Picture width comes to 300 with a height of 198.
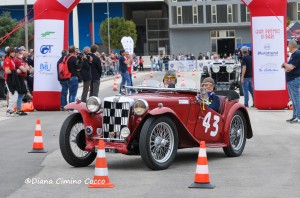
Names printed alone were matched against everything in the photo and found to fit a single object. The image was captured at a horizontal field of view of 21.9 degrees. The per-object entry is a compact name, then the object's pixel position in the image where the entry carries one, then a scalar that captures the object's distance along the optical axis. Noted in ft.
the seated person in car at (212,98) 39.22
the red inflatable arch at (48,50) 73.87
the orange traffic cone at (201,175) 29.37
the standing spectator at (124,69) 92.27
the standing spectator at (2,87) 89.35
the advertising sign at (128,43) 178.24
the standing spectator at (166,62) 249.88
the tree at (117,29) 290.56
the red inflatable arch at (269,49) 68.69
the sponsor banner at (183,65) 230.07
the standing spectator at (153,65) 260.42
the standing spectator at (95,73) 74.38
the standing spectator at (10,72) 68.95
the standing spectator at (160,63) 253.65
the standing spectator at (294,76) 56.59
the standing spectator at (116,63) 211.82
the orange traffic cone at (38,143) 42.83
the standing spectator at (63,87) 72.13
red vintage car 34.35
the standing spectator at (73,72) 71.72
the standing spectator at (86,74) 72.74
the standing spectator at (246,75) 73.96
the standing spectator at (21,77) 69.46
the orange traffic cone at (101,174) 29.58
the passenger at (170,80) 40.28
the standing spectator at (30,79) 86.28
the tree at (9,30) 231.89
